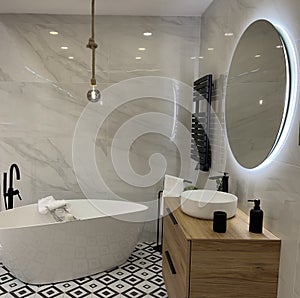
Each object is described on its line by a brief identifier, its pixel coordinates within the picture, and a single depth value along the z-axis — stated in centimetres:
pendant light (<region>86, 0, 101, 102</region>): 314
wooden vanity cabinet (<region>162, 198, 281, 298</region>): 176
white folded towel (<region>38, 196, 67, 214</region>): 347
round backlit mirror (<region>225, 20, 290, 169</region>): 179
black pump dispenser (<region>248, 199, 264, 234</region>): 184
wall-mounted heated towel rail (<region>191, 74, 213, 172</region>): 317
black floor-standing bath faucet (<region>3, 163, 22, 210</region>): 324
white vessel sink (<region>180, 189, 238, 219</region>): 202
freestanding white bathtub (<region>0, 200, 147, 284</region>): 285
